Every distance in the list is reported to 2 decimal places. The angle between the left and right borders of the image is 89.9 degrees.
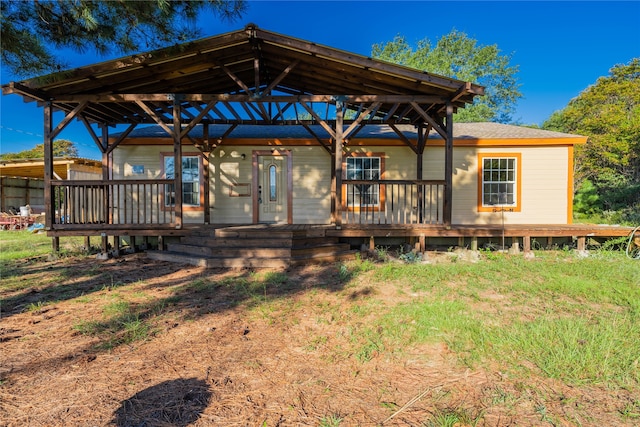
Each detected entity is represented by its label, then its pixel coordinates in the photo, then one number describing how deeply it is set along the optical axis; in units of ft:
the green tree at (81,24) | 12.98
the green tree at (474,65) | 84.84
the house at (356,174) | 30.04
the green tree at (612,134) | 57.67
